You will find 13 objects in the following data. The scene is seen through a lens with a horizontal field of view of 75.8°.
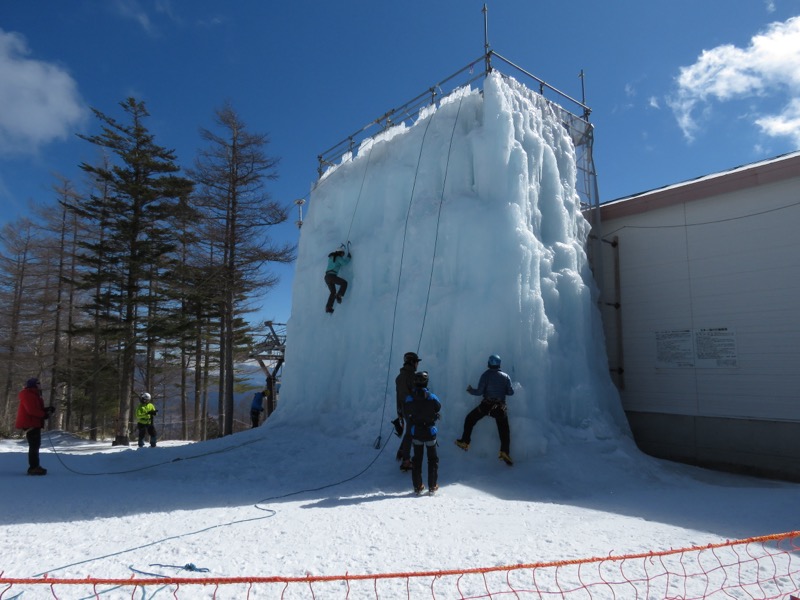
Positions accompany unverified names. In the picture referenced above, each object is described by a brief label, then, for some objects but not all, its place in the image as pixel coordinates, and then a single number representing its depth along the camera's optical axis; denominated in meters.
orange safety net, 2.86
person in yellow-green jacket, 11.29
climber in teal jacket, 9.05
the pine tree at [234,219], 16.38
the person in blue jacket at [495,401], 6.00
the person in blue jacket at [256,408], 13.26
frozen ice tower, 6.77
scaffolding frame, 8.86
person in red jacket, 6.41
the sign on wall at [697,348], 7.67
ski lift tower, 15.75
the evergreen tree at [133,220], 15.66
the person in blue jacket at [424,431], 5.30
